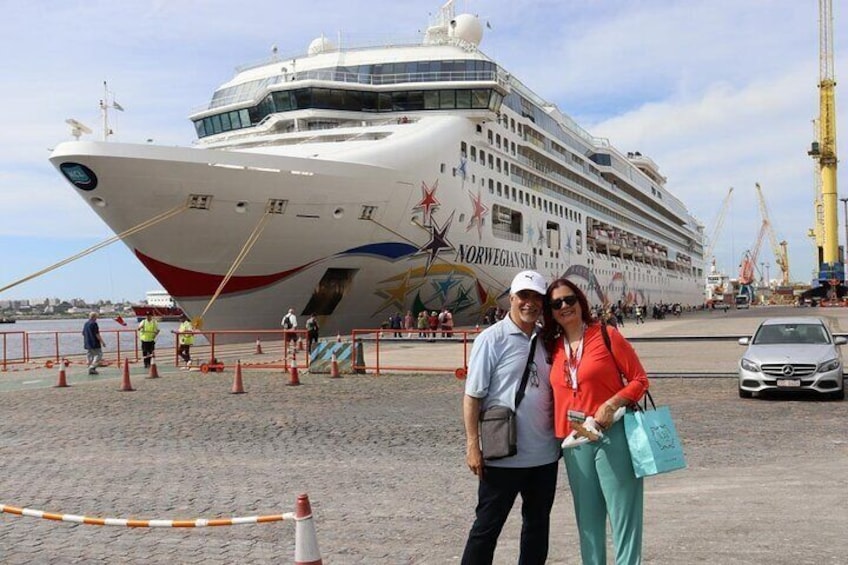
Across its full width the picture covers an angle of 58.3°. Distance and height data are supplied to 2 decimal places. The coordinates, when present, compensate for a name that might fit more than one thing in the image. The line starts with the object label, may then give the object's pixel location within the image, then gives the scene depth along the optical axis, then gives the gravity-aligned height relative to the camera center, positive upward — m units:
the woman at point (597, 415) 3.59 -0.53
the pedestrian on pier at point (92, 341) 18.30 -0.77
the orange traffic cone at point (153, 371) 16.69 -1.40
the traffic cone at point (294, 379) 15.05 -1.45
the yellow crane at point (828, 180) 84.81 +13.05
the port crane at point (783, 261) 183.88 +9.14
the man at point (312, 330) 22.17 -0.71
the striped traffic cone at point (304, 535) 3.42 -1.04
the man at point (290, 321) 22.64 -0.45
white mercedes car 11.30 -1.04
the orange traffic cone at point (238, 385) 13.73 -1.42
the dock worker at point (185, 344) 19.12 -0.92
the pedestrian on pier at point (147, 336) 19.20 -0.70
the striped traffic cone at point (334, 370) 16.47 -1.40
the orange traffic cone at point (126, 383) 14.52 -1.43
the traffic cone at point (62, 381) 15.41 -1.45
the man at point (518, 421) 3.64 -0.58
